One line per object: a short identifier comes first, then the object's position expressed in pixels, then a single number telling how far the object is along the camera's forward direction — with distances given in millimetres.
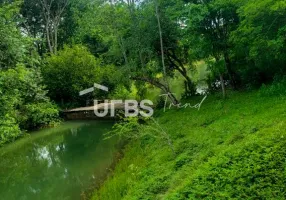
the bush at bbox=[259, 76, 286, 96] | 9617
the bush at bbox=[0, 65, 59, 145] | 11070
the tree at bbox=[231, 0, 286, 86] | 8758
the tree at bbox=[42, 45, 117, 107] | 21281
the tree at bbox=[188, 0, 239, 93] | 11664
